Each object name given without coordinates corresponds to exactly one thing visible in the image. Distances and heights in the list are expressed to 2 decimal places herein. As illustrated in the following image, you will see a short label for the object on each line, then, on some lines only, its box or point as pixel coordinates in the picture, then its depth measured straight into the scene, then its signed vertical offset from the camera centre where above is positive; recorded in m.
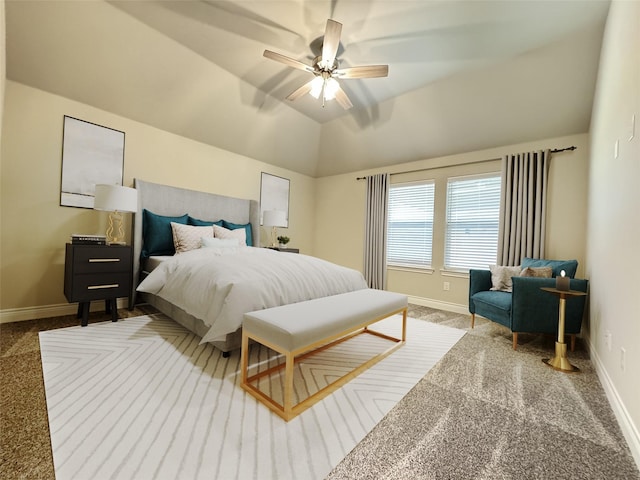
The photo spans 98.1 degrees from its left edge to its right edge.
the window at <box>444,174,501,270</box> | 3.96 +0.37
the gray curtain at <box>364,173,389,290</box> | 4.96 +0.18
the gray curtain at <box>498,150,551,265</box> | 3.46 +0.56
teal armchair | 2.55 -0.54
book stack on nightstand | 2.78 -0.11
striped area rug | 1.18 -0.97
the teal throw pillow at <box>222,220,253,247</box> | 4.37 +0.14
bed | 2.03 -0.37
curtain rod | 3.35 +1.24
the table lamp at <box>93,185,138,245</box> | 2.88 +0.33
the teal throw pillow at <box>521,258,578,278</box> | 2.94 -0.16
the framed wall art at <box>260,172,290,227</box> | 5.12 +0.84
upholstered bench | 1.56 -0.56
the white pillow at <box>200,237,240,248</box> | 3.51 -0.10
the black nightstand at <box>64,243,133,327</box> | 2.68 -0.45
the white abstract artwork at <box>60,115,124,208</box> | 3.10 +0.81
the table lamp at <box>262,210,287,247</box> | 4.77 +0.33
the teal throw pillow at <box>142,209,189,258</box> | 3.52 -0.04
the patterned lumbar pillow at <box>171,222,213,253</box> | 3.49 -0.04
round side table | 2.22 -0.79
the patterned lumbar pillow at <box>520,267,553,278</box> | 2.92 -0.23
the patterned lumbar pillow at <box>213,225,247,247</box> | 3.90 +0.02
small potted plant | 4.95 -0.04
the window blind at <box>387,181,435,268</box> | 4.59 +0.34
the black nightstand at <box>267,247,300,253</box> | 4.71 -0.19
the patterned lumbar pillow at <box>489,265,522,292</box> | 3.24 -0.35
